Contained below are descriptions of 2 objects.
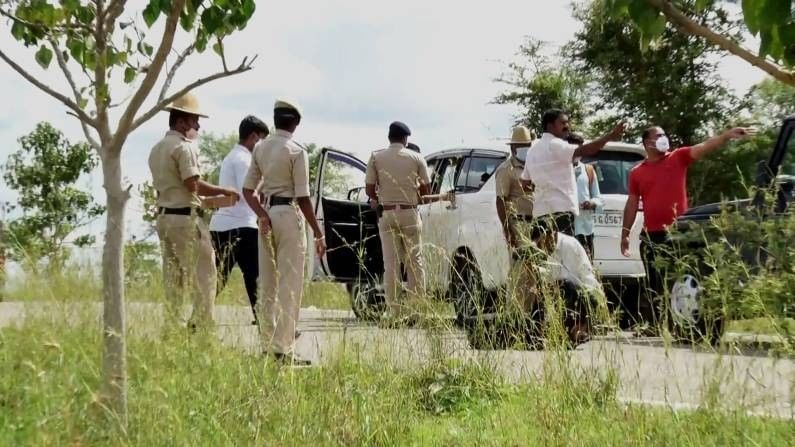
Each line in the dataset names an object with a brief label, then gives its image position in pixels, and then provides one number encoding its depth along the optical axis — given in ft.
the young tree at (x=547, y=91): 99.71
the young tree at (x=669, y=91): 88.53
